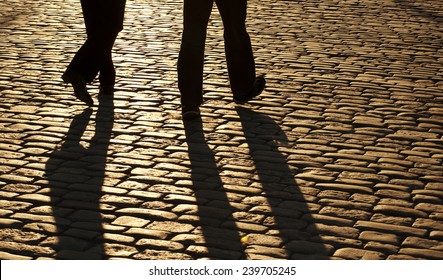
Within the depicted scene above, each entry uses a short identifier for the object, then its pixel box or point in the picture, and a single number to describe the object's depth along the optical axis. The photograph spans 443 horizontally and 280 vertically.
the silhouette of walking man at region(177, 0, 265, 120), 14.76
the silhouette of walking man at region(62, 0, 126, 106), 15.34
